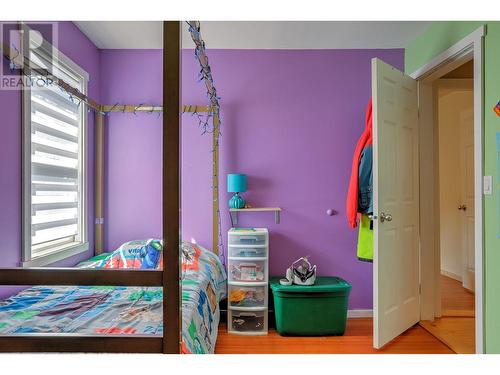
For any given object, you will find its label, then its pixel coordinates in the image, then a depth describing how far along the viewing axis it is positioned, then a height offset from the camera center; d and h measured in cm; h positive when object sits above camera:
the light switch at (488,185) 204 +3
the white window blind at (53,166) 218 +17
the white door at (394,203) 236 -10
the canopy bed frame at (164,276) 110 -28
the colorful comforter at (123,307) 161 -64
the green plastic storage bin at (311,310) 275 -97
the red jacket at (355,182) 260 +6
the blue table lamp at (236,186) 301 +3
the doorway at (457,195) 308 -6
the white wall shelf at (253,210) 309 -19
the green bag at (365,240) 255 -38
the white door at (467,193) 389 -4
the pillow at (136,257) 250 -51
